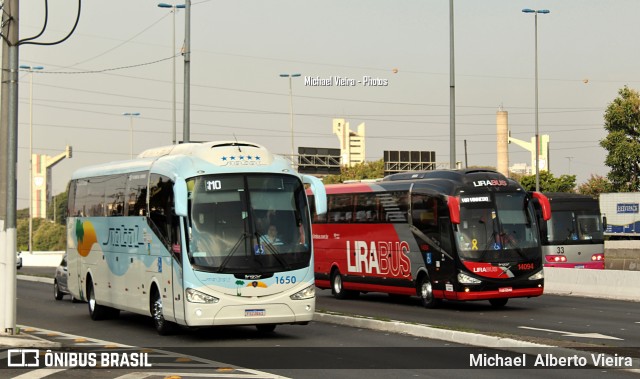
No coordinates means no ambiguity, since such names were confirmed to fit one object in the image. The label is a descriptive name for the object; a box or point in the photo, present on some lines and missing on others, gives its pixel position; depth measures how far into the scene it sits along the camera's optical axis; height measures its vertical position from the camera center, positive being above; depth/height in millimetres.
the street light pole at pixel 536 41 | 57438 +9022
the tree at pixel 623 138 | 73375 +5026
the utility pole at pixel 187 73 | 36500 +4761
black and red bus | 26656 -550
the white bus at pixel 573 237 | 39344 -812
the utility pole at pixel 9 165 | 17812 +853
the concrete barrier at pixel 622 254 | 46375 -2123
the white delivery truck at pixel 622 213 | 68750 +43
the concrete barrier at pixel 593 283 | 32125 -2102
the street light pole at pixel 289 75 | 72188 +9145
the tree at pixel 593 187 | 88062 +2210
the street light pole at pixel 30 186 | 92744 +2791
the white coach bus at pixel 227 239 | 18531 -403
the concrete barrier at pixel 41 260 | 83188 -3271
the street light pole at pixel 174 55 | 48584 +7527
